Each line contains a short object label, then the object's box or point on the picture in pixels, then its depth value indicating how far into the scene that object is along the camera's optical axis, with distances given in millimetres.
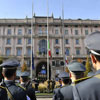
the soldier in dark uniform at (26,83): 3777
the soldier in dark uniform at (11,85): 2426
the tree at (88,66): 34969
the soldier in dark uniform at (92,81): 1230
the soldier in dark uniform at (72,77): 2396
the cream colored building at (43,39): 38188
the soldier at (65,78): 3922
